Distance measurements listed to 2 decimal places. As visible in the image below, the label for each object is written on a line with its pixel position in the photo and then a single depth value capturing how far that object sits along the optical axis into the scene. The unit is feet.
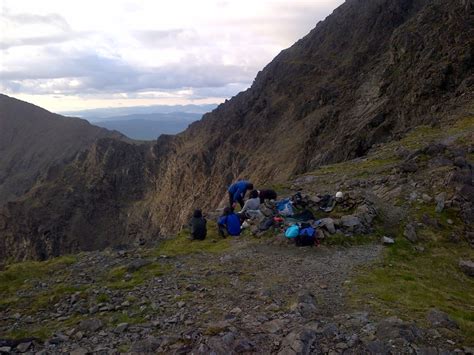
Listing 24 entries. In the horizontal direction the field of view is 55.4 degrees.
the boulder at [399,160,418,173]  75.46
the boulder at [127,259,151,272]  49.93
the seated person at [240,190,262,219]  65.51
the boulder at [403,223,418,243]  57.19
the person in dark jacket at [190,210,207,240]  64.03
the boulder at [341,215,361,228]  58.44
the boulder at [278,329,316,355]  30.89
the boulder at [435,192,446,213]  62.39
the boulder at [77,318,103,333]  36.11
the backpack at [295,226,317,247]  54.85
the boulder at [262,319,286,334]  33.53
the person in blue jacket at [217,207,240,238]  63.36
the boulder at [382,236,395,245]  56.08
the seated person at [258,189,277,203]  71.70
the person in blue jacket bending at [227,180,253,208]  74.38
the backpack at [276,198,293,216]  64.65
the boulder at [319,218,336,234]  57.06
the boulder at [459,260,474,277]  49.70
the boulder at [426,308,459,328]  33.53
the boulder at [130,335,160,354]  32.42
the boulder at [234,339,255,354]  31.50
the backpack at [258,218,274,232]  60.54
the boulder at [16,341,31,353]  33.83
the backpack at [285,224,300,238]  55.93
